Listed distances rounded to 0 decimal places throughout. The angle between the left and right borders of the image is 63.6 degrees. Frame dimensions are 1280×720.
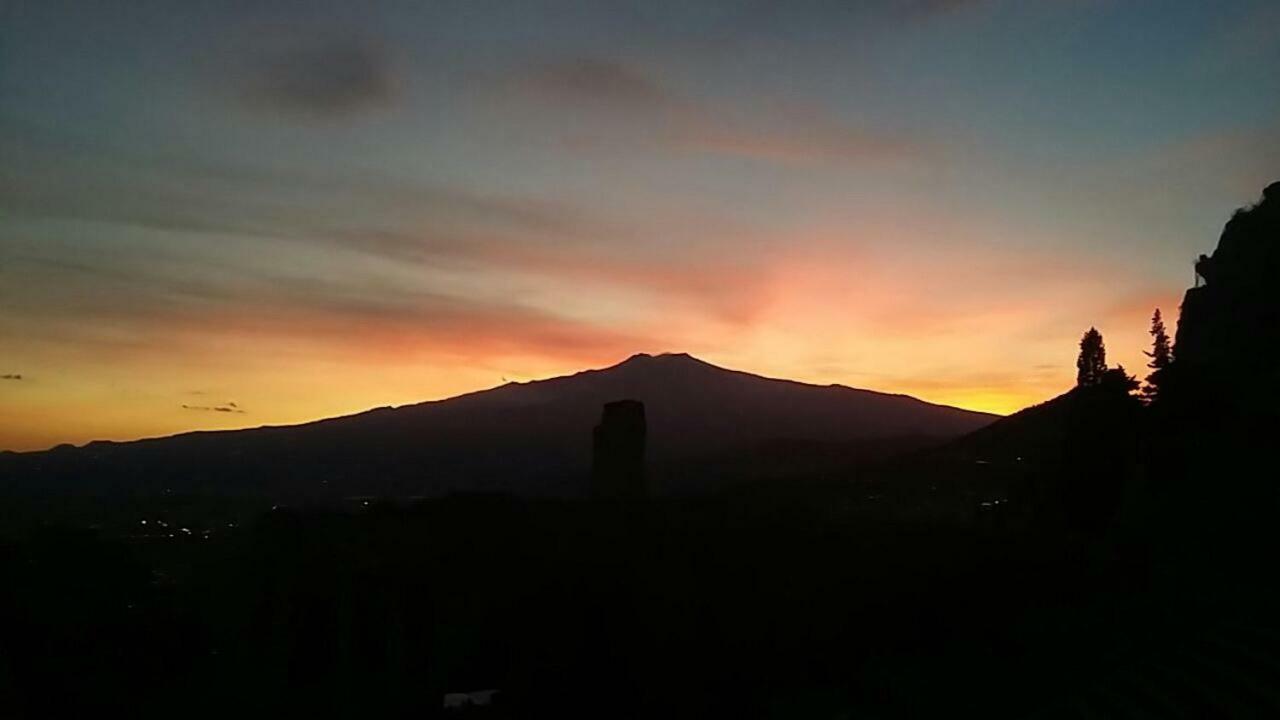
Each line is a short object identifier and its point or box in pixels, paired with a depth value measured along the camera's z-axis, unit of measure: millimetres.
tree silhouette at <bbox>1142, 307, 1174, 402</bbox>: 53984
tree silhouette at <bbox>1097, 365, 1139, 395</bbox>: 52719
